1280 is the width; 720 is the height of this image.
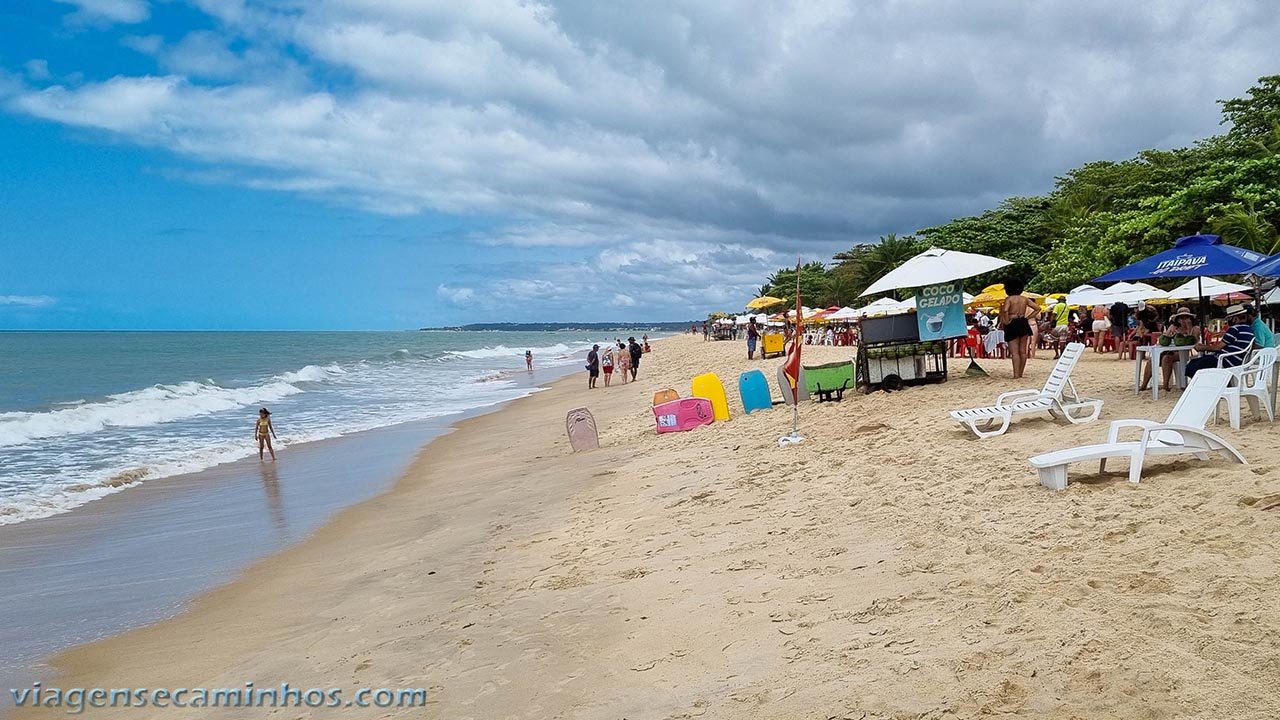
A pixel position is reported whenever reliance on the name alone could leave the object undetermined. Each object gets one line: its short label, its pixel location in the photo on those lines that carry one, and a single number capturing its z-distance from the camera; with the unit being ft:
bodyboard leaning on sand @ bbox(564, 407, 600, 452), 38.47
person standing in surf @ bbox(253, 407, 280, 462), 45.60
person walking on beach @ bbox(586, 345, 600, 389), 81.56
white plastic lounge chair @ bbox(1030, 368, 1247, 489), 16.75
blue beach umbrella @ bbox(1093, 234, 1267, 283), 26.55
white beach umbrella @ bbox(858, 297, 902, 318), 82.02
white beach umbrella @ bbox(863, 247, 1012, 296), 36.81
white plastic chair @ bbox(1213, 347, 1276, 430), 20.30
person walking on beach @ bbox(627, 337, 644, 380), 88.17
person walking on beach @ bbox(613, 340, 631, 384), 86.08
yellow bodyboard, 39.37
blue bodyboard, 40.19
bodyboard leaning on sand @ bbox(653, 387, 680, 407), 42.91
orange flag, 28.62
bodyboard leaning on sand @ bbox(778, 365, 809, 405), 39.93
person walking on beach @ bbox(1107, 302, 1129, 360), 55.16
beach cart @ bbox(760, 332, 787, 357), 93.25
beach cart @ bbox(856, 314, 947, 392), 38.32
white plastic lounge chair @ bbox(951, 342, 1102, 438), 24.31
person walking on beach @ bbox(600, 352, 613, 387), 84.40
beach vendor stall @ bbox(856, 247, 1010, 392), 37.50
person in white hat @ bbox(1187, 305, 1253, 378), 26.09
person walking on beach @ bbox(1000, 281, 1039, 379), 37.01
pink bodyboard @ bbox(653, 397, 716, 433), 38.73
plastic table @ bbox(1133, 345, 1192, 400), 28.37
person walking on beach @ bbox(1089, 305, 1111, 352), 58.80
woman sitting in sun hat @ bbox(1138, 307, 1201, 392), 29.78
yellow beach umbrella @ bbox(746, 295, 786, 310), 109.60
